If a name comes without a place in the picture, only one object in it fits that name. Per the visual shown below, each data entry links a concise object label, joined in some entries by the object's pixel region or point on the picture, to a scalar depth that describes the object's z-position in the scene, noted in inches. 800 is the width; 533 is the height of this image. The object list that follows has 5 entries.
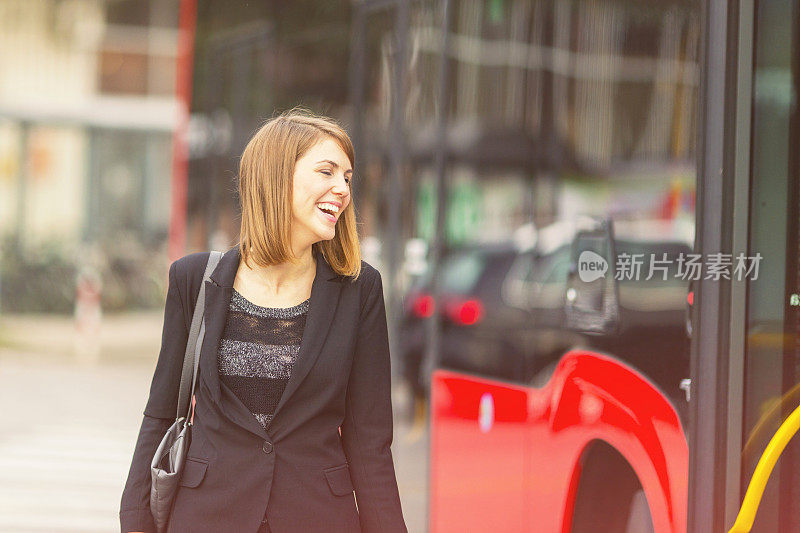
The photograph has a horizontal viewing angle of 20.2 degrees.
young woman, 181.7
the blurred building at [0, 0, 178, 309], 1540.0
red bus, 207.9
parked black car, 329.4
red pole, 1004.3
